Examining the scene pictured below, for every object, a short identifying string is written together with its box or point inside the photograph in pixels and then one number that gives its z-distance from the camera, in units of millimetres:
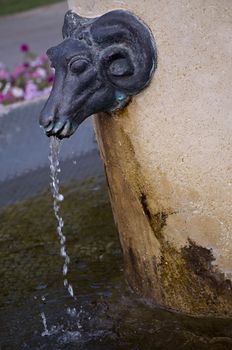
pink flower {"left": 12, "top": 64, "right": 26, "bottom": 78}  8191
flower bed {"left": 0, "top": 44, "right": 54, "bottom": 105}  7634
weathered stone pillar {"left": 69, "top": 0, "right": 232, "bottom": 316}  3257
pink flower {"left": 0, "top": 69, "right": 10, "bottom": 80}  8179
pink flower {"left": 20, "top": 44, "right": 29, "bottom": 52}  8797
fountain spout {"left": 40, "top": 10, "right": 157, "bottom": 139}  3295
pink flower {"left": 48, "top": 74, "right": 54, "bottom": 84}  7779
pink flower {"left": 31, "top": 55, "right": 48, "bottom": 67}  8359
